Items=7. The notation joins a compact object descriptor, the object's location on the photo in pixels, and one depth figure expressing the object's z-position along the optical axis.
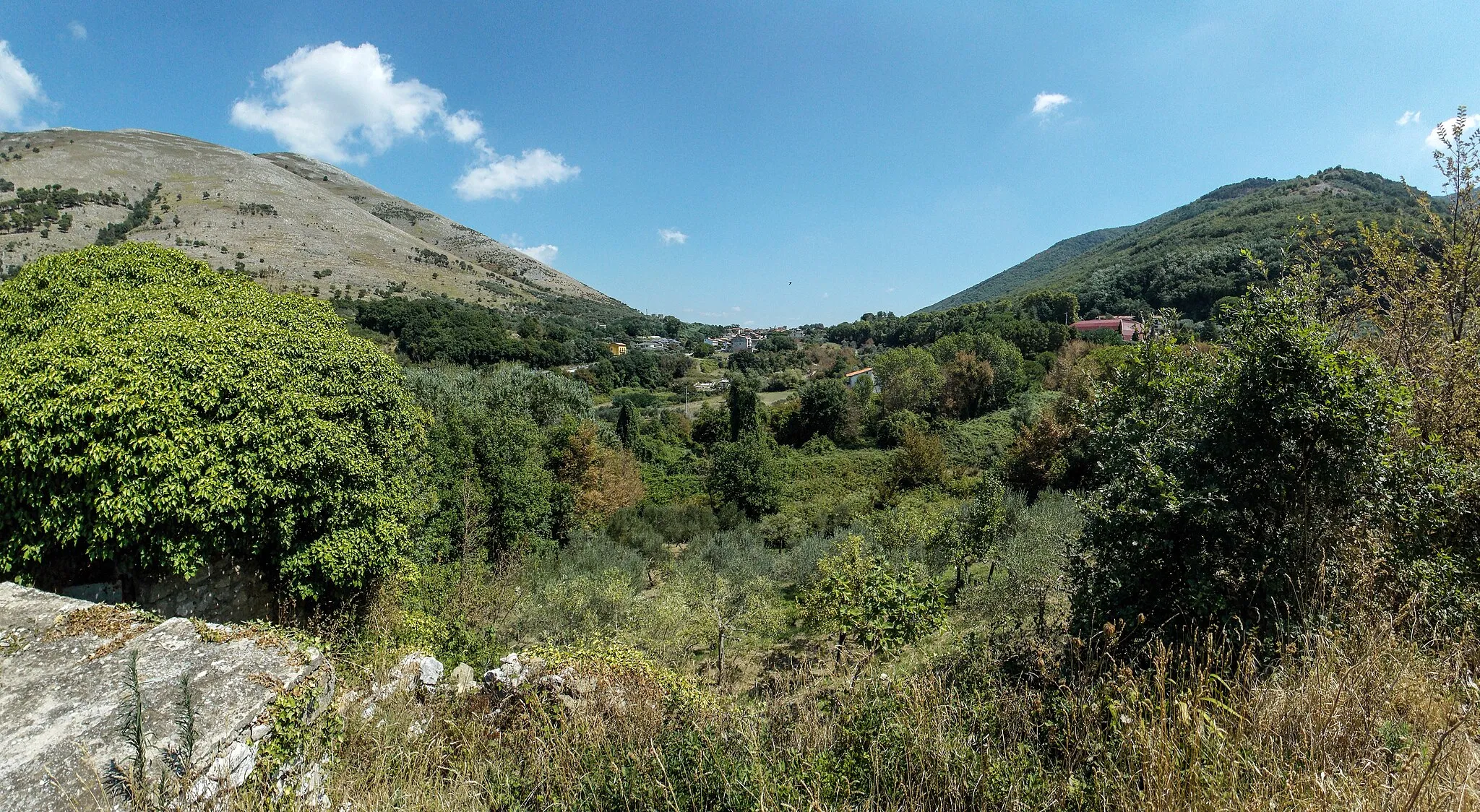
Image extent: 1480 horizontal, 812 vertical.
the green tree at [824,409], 41.88
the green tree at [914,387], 42.09
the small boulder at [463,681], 5.44
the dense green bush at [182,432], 6.11
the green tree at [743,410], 38.72
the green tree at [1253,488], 3.57
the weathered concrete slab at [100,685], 2.82
